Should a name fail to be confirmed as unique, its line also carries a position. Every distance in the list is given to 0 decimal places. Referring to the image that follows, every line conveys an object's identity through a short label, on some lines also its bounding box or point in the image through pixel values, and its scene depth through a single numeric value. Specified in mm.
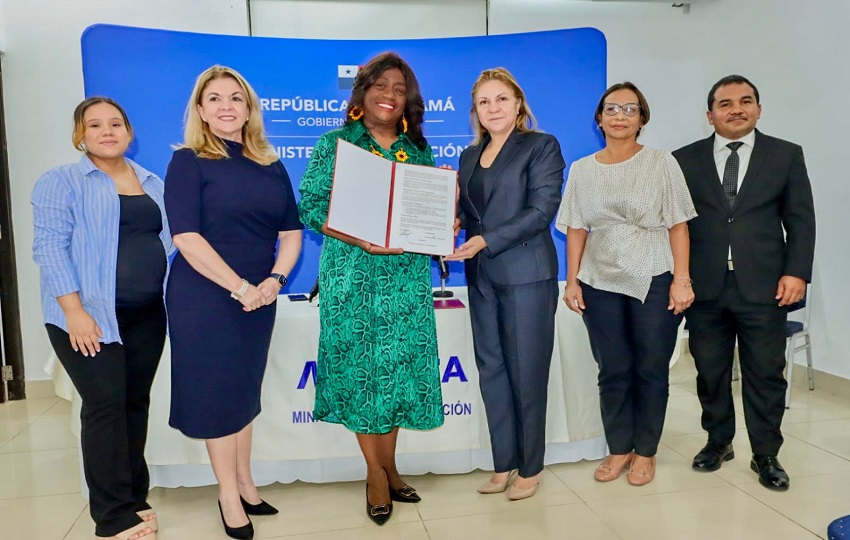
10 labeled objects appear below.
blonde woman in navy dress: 2027
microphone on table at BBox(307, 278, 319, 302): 2776
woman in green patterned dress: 2176
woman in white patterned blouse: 2477
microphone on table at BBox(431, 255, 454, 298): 2453
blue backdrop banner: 3562
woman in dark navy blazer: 2354
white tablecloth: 2619
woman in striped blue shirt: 1998
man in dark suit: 2506
